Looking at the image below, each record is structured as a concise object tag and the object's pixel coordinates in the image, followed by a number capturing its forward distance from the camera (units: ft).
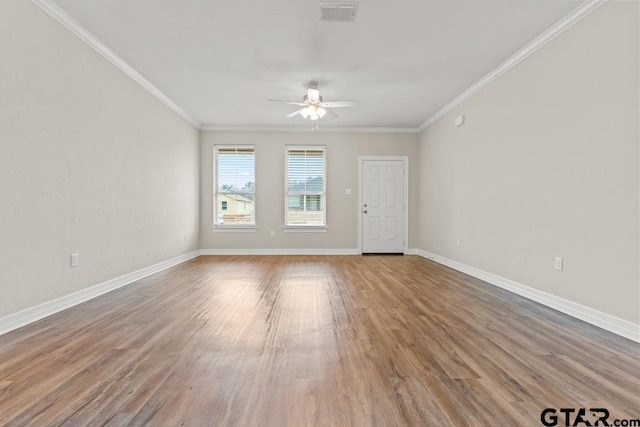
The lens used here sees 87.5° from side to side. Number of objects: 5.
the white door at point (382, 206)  24.00
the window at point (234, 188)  23.77
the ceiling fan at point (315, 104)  15.07
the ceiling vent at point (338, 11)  9.49
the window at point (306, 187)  23.94
